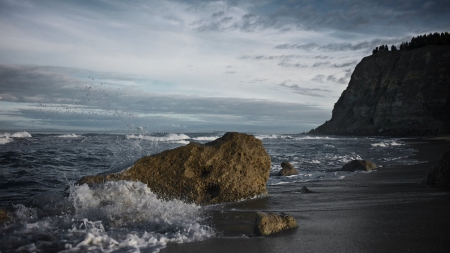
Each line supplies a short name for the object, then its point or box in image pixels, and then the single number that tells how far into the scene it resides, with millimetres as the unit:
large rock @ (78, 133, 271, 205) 6206
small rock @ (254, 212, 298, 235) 4062
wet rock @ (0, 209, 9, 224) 4815
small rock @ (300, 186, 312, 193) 7195
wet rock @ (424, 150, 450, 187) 7036
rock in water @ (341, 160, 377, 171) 11482
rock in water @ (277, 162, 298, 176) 10625
